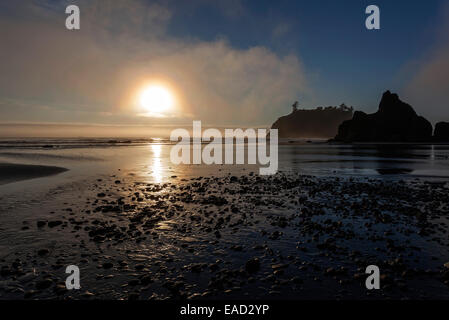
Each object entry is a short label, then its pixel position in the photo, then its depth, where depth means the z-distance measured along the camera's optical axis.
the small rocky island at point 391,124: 160.12
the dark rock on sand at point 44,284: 7.06
